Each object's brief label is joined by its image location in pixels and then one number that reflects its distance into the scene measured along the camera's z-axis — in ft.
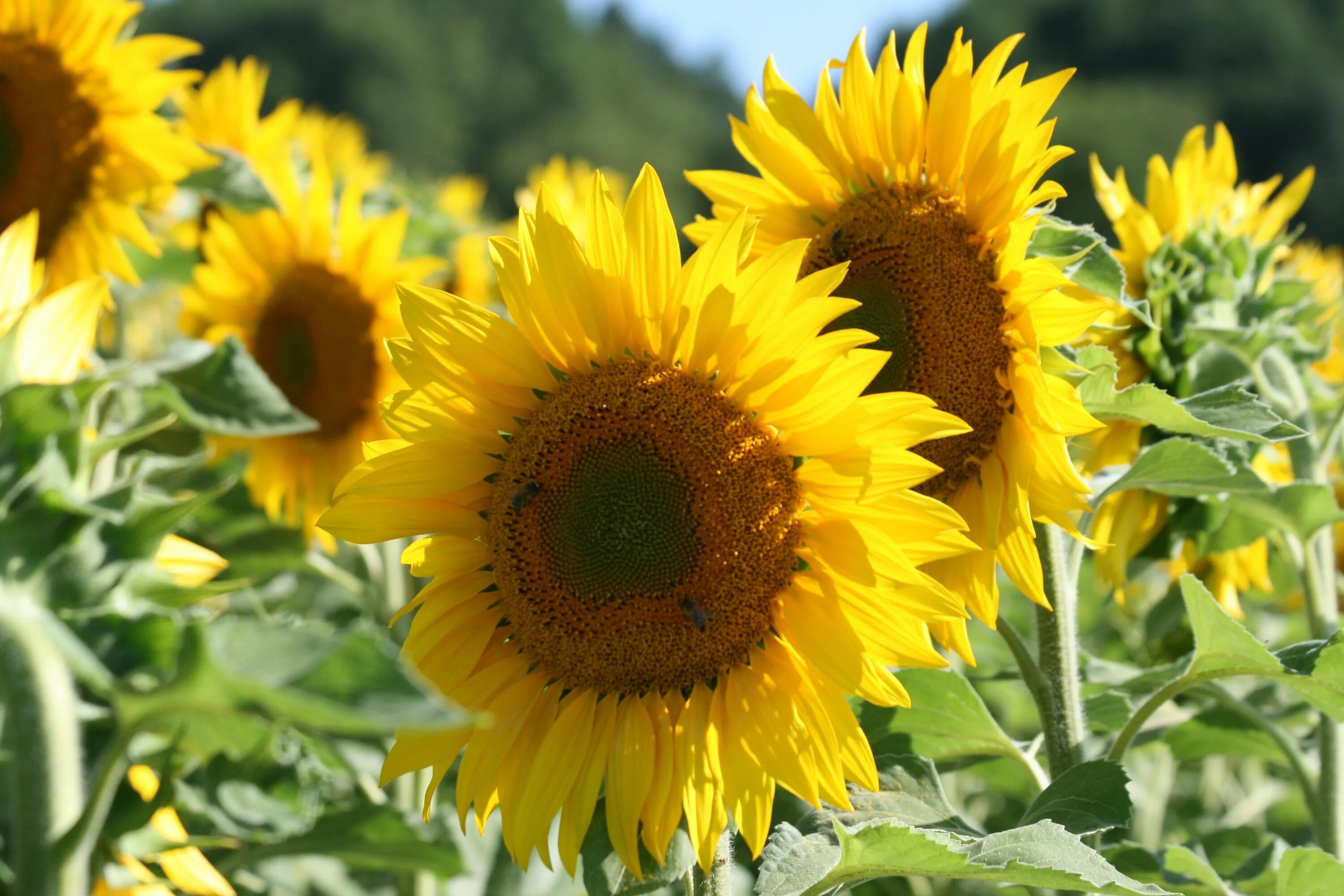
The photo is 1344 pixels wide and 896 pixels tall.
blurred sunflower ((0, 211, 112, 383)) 4.06
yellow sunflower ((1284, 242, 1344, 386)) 4.80
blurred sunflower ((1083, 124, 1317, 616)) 4.45
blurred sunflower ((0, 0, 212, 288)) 4.91
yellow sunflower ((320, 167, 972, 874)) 3.97
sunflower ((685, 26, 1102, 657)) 4.03
